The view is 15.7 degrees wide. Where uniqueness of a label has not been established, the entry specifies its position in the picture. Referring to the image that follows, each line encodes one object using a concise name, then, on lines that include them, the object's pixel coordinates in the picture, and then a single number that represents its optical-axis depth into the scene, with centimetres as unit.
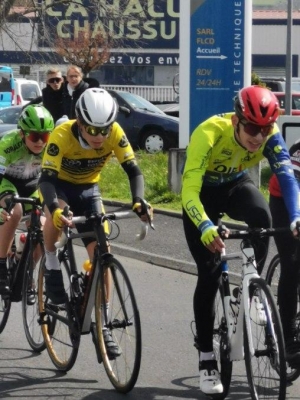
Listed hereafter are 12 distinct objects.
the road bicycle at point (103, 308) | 625
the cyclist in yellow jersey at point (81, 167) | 641
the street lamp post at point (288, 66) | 2812
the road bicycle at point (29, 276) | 746
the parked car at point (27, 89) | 3732
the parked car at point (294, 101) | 2981
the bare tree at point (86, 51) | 4378
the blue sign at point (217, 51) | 1565
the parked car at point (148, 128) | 2489
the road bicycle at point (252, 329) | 544
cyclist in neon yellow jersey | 576
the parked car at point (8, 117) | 2409
